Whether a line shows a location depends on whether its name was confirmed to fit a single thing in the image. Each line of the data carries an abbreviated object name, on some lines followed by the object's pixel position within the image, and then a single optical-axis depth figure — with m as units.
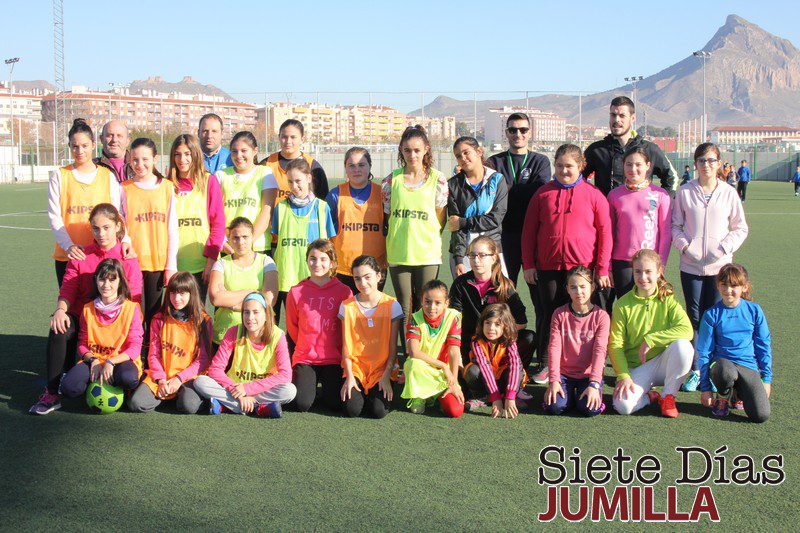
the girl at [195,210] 5.24
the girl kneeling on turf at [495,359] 4.80
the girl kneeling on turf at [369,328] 4.85
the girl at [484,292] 5.04
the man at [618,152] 5.56
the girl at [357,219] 5.45
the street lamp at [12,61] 53.80
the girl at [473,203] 5.39
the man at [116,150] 5.54
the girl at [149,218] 5.12
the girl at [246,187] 5.49
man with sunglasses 5.73
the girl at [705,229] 5.13
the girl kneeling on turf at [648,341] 4.68
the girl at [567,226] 5.14
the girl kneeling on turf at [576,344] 4.73
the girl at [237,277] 5.02
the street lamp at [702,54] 43.51
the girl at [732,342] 4.62
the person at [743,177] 27.30
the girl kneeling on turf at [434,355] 4.73
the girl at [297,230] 5.34
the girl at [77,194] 5.06
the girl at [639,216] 5.23
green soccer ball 4.62
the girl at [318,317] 4.92
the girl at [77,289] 4.79
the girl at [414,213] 5.29
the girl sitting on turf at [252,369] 4.66
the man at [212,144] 6.13
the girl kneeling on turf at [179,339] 4.79
